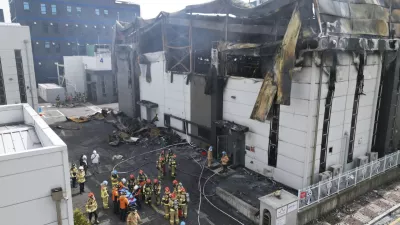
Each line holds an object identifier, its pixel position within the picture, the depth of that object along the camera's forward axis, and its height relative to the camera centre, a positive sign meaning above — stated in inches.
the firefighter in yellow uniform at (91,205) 440.8 -213.0
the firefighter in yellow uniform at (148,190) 512.7 -222.3
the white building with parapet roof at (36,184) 248.4 -107.4
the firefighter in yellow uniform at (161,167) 619.5 -220.6
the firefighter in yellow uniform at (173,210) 456.4 -226.8
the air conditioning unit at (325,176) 528.1 -202.3
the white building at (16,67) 802.8 -16.3
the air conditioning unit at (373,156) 629.2 -199.3
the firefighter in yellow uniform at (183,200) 470.9 -219.8
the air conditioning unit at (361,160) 606.9 -201.9
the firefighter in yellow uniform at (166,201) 466.3 -218.3
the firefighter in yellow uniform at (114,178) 526.9 -206.4
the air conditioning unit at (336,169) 551.5 -200.0
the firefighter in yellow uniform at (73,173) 569.0 -212.8
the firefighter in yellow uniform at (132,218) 416.5 -218.2
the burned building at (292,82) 492.1 -40.9
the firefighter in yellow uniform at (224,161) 633.0 -211.1
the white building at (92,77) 1438.2 -79.4
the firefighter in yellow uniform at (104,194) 491.2 -219.5
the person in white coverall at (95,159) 668.2 -220.7
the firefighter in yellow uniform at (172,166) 624.4 -218.9
